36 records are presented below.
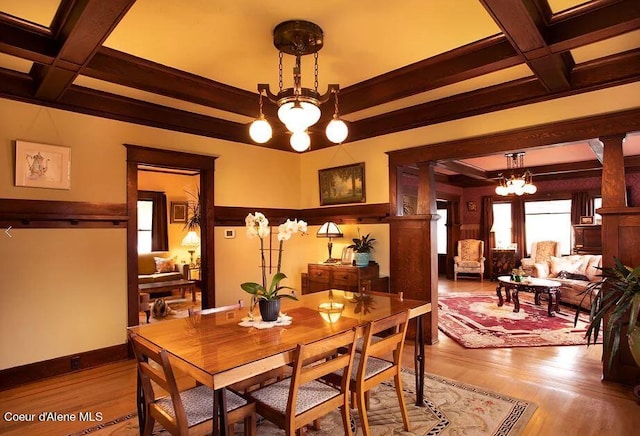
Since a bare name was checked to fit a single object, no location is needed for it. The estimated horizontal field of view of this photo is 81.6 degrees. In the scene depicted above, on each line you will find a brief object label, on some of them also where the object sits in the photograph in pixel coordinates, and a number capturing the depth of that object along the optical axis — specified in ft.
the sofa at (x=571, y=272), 19.49
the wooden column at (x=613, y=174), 10.34
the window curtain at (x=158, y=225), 27.63
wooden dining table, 5.39
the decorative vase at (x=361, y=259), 15.33
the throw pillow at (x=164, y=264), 24.63
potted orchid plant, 7.47
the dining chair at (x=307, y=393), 5.88
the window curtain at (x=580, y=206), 27.43
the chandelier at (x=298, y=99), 8.19
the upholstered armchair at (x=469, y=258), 30.40
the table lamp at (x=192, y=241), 26.76
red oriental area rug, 14.37
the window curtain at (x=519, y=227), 30.66
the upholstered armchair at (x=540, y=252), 26.00
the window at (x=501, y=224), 31.76
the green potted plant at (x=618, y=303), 8.93
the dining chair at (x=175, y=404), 5.44
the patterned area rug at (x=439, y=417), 8.05
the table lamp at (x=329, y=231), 15.96
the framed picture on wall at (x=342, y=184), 16.11
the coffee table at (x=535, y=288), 18.21
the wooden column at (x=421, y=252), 14.03
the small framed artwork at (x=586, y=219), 25.79
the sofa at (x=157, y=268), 22.66
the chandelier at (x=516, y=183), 22.50
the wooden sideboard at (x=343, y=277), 14.90
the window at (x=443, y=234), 34.88
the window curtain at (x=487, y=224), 31.81
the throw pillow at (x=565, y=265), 22.07
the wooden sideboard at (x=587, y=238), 24.43
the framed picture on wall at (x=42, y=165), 10.85
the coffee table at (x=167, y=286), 20.85
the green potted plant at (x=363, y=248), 15.35
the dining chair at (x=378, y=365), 7.07
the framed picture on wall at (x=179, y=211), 28.25
